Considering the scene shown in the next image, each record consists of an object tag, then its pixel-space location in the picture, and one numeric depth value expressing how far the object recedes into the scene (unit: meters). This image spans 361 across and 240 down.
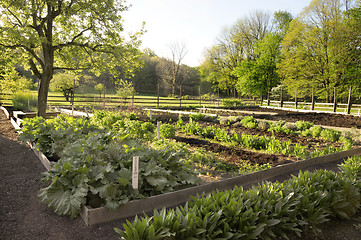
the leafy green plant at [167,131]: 7.10
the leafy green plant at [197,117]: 11.31
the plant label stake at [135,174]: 2.93
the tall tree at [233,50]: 32.53
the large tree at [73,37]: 8.96
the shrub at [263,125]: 9.14
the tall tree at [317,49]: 20.56
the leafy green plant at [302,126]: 8.75
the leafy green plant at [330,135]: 7.42
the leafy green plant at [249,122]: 9.19
